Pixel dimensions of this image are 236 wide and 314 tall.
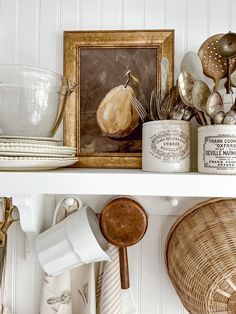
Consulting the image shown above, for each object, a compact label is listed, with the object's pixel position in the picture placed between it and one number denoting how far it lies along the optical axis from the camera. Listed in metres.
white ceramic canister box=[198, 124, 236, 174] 0.63
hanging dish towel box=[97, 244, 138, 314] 0.80
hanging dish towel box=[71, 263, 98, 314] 0.82
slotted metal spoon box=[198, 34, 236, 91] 0.79
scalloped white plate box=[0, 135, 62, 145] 0.67
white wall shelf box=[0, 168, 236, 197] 0.62
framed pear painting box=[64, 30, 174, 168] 0.82
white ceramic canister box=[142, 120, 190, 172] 0.68
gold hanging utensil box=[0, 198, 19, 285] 0.83
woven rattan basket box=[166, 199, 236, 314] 0.70
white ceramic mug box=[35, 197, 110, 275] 0.75
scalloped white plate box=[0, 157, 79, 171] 0.64
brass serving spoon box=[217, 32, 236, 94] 0.74
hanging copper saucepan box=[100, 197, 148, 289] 0.80
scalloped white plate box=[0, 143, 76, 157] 0.64
